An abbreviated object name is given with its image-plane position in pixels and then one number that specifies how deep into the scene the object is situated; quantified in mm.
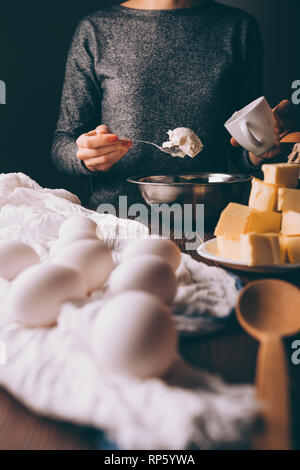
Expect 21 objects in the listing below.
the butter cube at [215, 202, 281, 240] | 645
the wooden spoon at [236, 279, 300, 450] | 269
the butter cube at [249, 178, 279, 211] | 675
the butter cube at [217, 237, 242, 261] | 635
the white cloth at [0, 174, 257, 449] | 275
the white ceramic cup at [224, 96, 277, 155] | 813
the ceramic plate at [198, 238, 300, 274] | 581
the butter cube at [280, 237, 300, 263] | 604
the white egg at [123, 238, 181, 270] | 536
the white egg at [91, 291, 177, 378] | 323
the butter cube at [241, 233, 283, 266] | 586
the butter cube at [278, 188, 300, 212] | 656
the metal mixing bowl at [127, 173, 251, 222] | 788
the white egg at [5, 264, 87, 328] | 416
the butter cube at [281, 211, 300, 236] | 620
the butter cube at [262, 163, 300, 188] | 692
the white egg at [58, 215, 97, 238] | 662
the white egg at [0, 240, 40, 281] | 549
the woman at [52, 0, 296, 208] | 1310
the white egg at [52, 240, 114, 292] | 500
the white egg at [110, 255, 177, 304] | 435
